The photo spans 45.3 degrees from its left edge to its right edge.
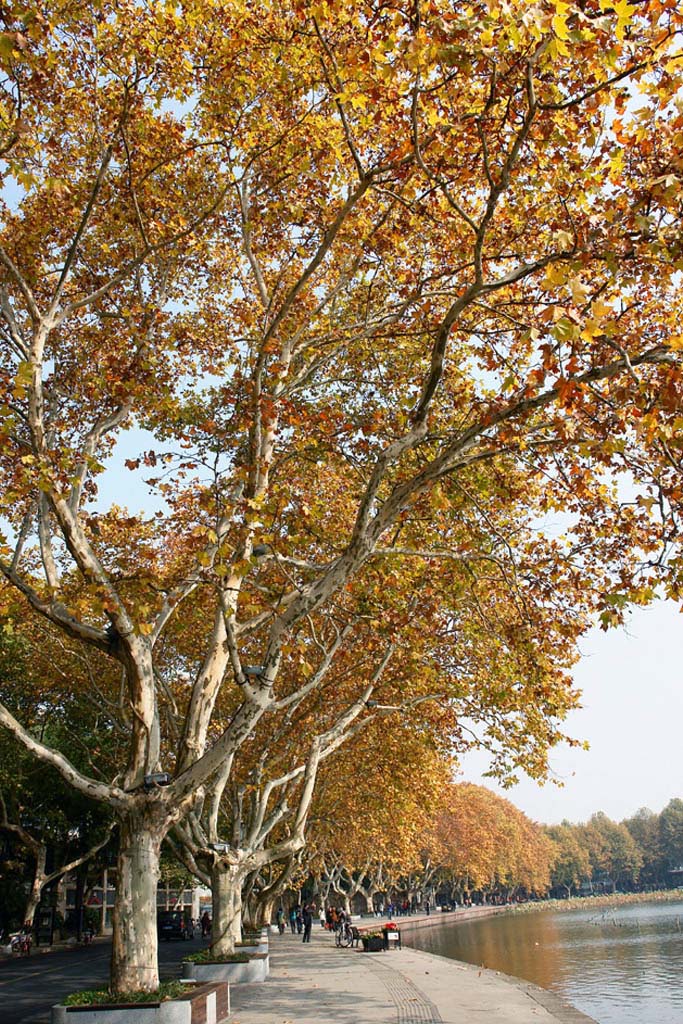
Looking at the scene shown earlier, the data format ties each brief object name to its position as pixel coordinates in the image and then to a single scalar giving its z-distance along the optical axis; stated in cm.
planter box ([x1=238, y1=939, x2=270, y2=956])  2036
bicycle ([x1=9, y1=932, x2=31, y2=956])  2891
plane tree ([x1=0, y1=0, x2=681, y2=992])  693
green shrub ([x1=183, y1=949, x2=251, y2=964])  1652
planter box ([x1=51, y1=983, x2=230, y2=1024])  902
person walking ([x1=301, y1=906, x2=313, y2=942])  3294
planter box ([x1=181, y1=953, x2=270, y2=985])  1587
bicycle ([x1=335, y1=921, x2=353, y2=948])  3161
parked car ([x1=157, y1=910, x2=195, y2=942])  3903
